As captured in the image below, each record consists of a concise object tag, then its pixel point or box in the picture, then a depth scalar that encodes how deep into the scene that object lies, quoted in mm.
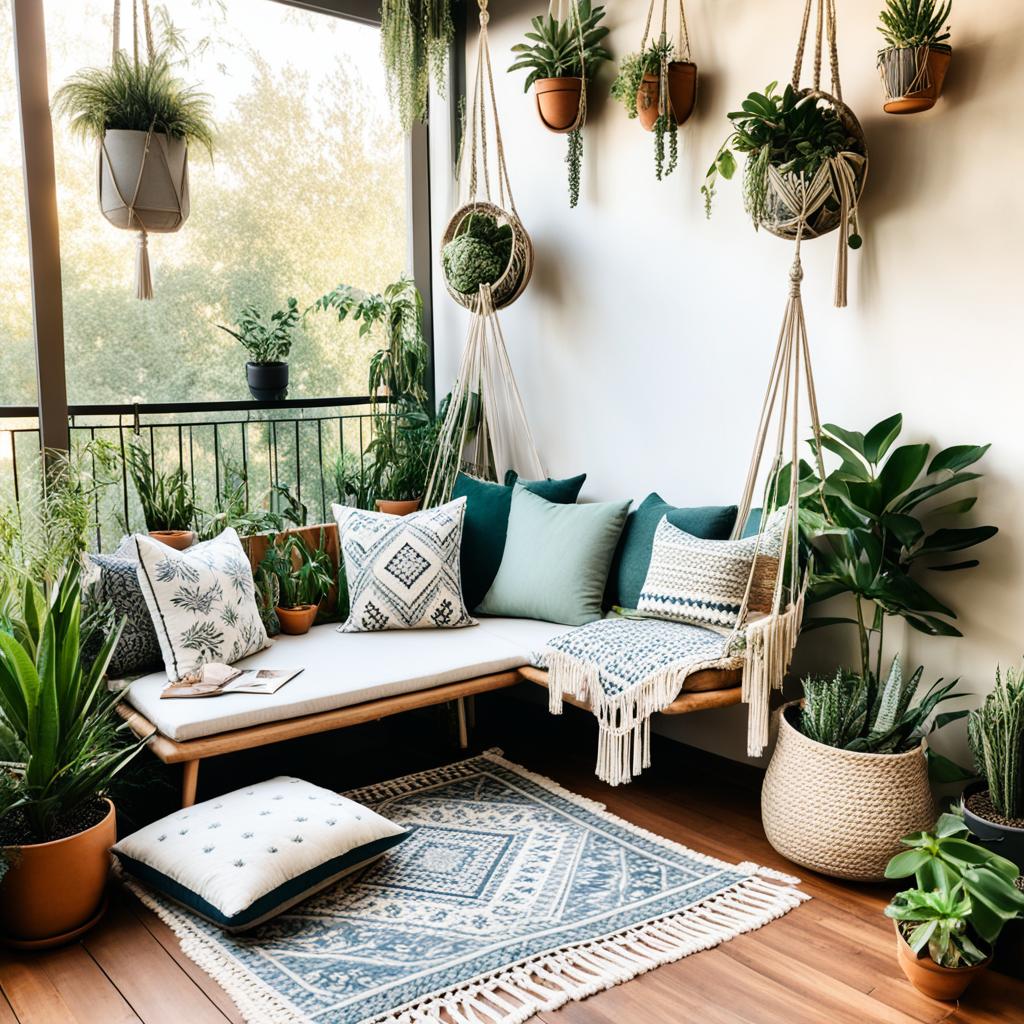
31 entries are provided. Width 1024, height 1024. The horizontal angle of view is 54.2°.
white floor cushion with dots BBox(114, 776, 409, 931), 2268
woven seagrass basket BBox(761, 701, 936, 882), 2492
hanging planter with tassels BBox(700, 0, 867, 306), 2656
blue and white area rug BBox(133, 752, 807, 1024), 2088
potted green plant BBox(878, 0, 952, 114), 2525
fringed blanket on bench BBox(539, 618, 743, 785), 2734
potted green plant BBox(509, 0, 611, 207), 3510
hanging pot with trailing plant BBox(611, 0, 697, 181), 3199
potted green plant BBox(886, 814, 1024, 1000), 2049
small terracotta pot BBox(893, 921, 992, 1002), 2064
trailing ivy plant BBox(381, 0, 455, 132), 3807
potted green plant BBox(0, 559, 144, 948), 2256
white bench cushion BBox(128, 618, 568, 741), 2641
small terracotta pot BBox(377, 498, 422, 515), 3922
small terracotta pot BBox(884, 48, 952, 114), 2553
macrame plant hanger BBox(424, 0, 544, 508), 3742
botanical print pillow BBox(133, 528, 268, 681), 2846
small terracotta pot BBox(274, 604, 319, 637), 3361
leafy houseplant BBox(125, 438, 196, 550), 3361
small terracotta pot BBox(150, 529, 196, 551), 3295
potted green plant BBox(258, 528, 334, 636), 3375
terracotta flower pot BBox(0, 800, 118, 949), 2236
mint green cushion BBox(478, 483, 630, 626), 3334
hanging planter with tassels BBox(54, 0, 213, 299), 3166
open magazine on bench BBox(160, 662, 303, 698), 2744
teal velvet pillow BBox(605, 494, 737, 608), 3164
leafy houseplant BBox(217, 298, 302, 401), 3803
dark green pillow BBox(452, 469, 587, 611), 3602
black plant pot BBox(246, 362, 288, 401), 3814
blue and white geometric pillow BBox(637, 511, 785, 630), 2852
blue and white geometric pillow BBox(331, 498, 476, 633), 3359
